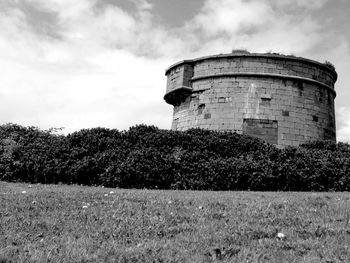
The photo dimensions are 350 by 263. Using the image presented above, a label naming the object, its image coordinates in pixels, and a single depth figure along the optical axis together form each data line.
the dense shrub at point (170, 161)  12.20
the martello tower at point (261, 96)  18.34
